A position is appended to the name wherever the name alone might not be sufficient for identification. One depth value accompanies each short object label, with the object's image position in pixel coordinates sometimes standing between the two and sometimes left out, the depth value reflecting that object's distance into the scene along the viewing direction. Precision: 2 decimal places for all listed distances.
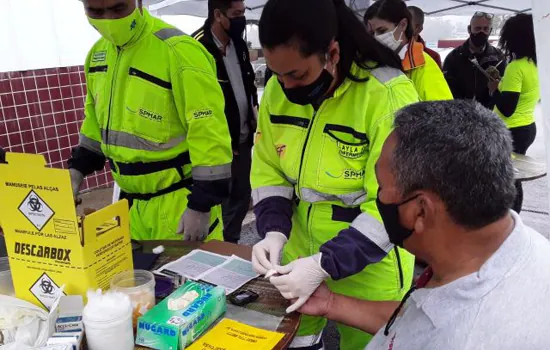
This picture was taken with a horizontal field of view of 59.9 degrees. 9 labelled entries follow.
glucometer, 1.37
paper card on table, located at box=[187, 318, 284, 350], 1.16
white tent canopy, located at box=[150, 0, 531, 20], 6.17
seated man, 0.83
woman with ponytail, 1.37
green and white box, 1.12
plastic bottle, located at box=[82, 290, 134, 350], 1.03
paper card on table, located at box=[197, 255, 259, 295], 1.49
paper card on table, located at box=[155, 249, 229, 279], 1.56
